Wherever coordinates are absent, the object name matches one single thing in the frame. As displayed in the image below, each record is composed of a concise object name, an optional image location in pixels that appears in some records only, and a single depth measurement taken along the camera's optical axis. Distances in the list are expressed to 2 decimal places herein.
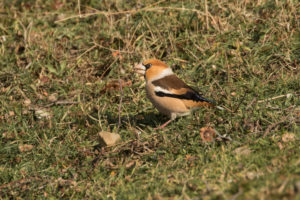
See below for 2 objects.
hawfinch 11.05
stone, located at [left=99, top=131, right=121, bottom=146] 10.31
